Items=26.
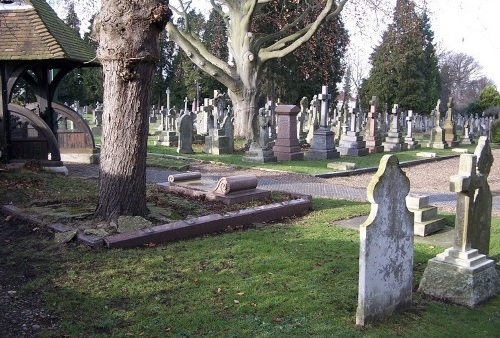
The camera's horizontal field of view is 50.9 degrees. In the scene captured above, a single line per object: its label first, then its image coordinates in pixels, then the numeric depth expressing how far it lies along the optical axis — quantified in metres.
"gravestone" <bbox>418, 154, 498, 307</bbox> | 5.50
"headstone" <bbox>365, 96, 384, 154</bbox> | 24.31
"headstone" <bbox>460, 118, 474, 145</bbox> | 31.30
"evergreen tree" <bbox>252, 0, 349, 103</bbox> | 27.91
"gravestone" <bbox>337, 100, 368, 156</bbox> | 22.70
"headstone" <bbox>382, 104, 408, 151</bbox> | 25.48
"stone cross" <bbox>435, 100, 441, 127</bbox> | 29.21
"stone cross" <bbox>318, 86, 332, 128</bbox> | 21.86
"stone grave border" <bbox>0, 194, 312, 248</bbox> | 7.09
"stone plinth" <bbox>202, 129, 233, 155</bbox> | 21.27
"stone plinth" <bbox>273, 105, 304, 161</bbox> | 20.12
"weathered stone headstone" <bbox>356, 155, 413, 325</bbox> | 4.77
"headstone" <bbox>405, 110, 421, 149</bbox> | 27.16
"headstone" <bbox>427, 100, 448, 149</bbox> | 27.94
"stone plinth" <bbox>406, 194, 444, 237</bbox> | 8.38
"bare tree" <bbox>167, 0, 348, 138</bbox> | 25.02
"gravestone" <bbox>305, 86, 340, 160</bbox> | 20.95
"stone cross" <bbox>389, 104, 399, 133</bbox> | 26.01
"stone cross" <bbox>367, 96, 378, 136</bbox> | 24.52
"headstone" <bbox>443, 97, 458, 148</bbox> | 29.17
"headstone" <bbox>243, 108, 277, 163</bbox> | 19.23
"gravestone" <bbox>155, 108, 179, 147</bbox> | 24.03
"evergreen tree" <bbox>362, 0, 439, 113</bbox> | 49.97
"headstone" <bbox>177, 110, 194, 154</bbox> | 20.97
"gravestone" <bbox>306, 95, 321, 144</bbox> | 26.38
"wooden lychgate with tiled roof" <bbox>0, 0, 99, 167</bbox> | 13.77
